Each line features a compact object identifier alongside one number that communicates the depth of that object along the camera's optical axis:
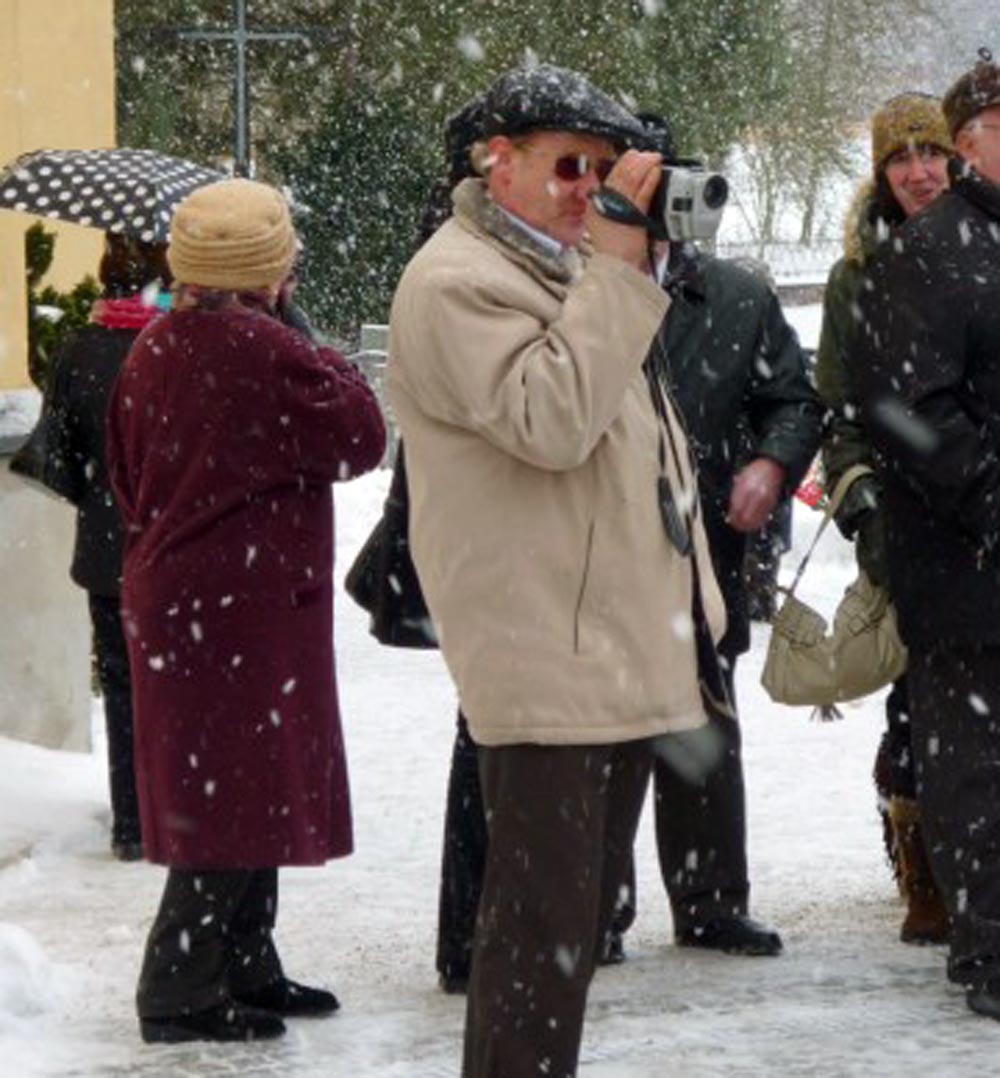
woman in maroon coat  9.87
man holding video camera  7.92
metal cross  34.83
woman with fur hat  11.32
